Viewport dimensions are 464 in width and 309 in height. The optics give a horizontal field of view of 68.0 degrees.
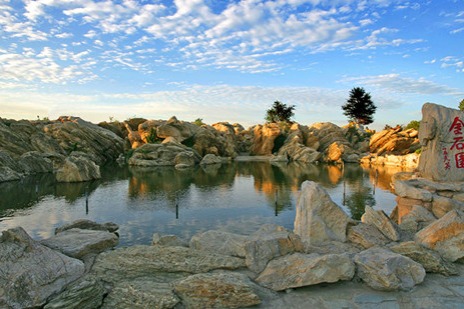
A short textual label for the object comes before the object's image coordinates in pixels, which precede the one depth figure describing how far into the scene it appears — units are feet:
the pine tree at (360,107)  333.01
